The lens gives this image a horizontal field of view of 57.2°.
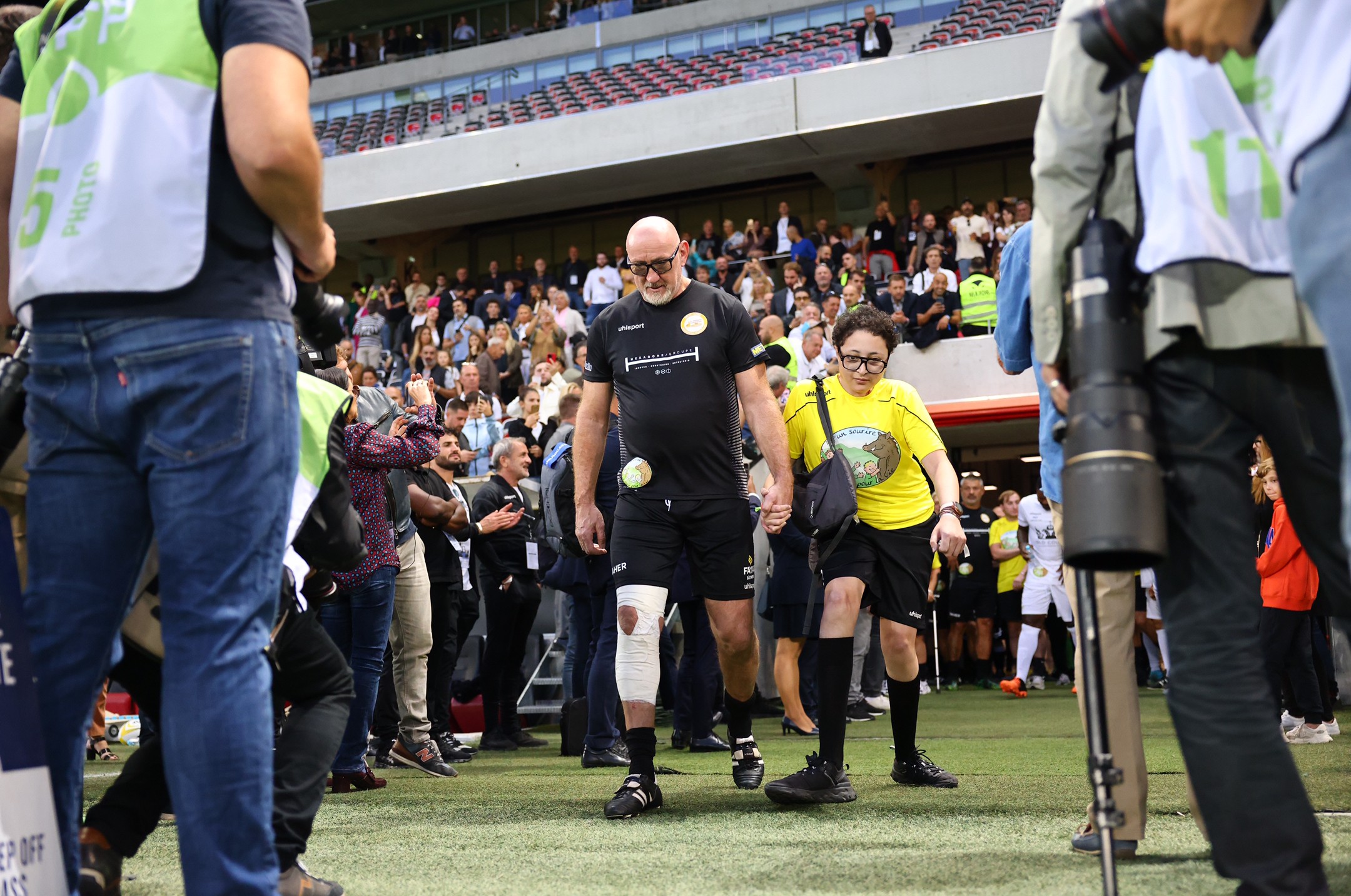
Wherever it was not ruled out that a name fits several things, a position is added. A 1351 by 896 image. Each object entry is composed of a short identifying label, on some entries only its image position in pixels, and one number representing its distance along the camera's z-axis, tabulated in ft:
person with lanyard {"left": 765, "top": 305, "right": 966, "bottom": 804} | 13.67
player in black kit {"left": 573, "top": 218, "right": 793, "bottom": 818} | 13.43
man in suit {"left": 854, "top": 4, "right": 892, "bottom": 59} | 63.41
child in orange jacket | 19.42
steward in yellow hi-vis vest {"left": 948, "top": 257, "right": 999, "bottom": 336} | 47.98
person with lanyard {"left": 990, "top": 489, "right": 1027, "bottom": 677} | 40.88
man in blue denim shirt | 9.57
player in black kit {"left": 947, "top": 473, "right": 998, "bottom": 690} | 41.45
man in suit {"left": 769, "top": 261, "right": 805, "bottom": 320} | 48.80
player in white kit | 34.88
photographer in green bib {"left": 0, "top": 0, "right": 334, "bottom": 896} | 5.85
